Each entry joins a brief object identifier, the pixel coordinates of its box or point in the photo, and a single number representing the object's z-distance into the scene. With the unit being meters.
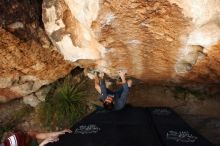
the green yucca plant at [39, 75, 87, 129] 7.00
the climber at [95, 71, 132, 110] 5.70
